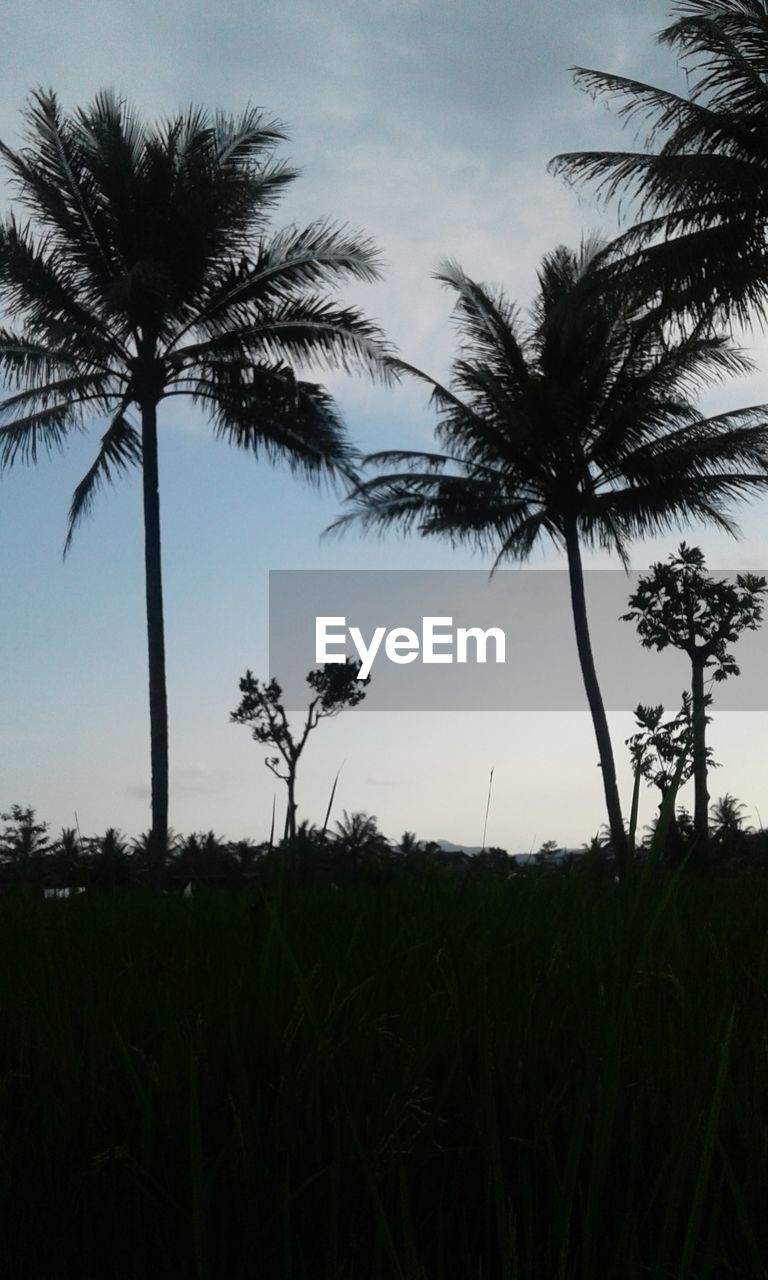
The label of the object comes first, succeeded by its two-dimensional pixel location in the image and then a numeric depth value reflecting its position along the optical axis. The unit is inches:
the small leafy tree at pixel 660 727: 827.4
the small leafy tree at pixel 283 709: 1091.9
